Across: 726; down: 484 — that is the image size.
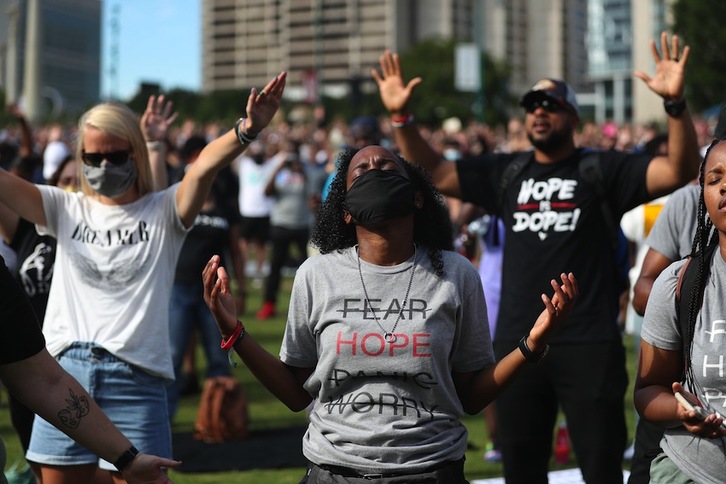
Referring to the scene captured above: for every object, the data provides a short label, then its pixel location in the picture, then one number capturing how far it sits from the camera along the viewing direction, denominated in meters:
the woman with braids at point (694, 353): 3.20
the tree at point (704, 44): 29.88
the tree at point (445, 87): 108.94
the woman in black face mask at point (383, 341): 3.42
